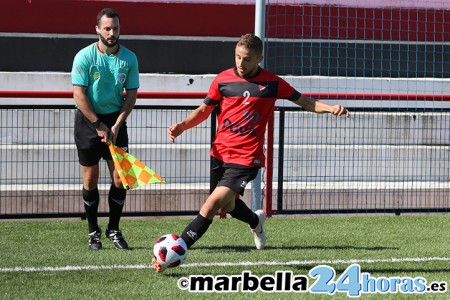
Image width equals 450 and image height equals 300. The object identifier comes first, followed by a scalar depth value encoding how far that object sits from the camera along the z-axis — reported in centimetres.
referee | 1591
